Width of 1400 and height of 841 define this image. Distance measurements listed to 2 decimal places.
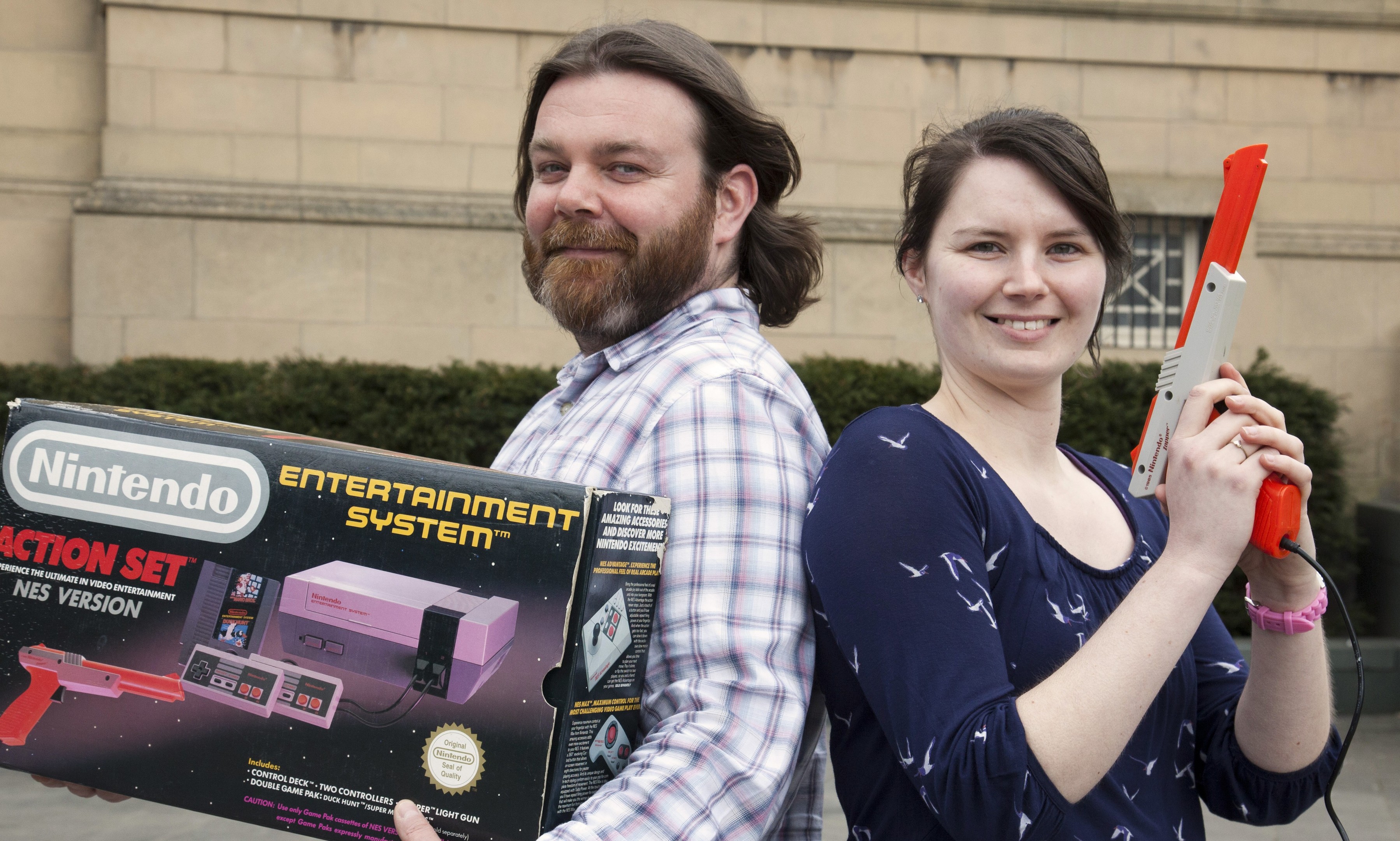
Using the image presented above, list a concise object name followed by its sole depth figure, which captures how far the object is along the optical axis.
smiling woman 1.34
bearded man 1.44
